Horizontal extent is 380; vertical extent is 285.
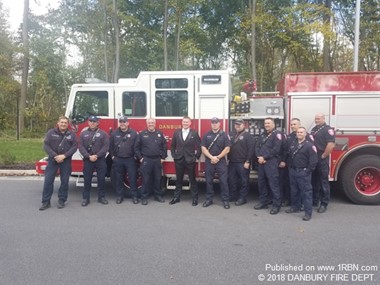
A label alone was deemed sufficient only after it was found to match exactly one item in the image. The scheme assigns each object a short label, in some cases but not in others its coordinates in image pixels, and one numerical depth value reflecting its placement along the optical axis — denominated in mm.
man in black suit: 6445
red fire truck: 6484
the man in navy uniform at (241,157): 6492
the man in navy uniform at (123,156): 6602
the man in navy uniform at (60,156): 6296
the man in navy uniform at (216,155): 6344
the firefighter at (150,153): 6562
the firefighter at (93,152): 6480
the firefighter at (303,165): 5676
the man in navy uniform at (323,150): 6043
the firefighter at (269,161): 6117
